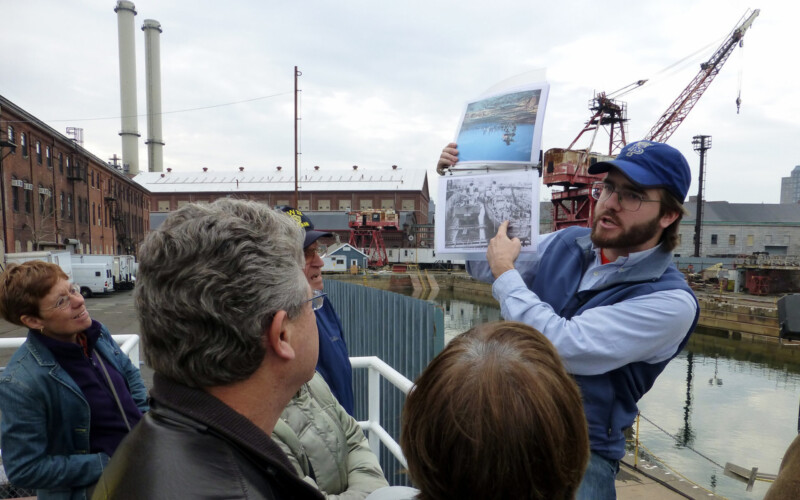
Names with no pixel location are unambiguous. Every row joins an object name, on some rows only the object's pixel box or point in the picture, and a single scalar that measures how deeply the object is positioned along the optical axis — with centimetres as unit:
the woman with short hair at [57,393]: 177
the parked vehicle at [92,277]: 2341
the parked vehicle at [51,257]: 1800
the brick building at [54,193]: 2400
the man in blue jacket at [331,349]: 225
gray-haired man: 82
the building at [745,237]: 4803
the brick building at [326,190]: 5219
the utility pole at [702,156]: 3453
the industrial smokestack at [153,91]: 6038
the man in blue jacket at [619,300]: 144
